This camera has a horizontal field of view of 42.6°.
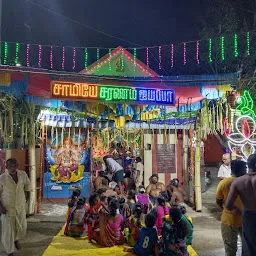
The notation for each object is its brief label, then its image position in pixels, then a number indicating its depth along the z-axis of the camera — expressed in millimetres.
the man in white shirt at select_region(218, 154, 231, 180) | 8508
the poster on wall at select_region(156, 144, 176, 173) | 11484
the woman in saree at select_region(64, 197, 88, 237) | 7062
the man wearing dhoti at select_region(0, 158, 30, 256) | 5684
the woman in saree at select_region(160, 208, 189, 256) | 4895
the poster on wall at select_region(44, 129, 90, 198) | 11336
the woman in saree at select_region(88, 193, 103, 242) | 6758
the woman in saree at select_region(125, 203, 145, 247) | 6312
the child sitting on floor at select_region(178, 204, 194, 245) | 5468
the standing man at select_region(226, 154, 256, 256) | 4148
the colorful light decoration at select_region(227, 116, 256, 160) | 7375
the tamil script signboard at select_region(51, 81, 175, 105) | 7004
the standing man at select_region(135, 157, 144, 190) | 11438
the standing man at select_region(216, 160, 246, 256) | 4734
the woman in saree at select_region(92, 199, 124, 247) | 6379
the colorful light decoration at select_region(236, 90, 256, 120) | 7660
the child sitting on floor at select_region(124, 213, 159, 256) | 5363
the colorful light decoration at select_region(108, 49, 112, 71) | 13012
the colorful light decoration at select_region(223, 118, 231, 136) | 8531
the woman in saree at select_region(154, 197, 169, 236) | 6664
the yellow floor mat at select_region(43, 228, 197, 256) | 6027
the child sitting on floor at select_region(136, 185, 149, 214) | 7340
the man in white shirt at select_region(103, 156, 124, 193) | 10672
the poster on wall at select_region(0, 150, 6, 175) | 8242
